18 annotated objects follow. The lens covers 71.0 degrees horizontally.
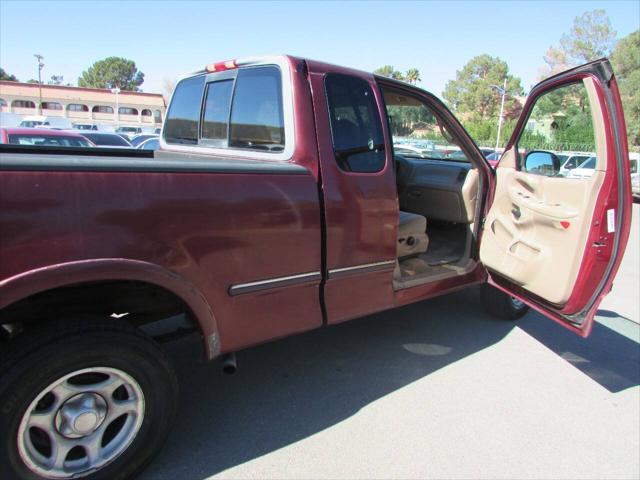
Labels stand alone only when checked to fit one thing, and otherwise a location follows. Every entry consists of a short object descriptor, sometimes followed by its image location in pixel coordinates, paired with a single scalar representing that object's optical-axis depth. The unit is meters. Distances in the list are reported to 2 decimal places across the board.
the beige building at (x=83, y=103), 54.38
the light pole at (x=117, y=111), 53.73
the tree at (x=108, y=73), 93.00
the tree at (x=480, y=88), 68.62
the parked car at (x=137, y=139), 16.13
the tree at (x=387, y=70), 73.99
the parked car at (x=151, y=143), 12.32
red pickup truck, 1.77
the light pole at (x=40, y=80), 49.77
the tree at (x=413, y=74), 71.81
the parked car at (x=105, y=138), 11.20
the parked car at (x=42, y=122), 33.42
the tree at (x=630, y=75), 29.69
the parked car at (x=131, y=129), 39.41
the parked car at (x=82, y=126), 38.08
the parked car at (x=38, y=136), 8.77
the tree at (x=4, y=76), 98.38
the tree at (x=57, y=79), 112.53
